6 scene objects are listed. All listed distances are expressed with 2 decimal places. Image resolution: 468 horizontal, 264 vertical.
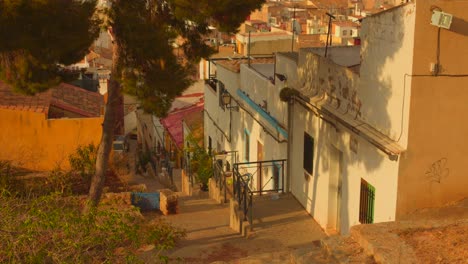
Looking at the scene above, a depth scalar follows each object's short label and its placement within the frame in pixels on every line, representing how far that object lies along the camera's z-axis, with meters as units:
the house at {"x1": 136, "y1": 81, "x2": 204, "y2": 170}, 28.48
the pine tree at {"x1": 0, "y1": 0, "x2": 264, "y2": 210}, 10.73
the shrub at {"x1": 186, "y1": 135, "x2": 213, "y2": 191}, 20.08
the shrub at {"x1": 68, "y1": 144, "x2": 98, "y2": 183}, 19.05
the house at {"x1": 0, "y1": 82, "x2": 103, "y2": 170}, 19.23
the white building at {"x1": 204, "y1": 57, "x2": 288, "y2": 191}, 16.08
